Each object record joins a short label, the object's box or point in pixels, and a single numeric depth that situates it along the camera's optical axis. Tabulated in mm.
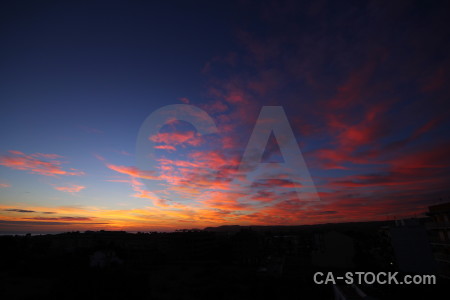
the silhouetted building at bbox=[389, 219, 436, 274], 44625
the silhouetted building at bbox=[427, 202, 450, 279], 38188
